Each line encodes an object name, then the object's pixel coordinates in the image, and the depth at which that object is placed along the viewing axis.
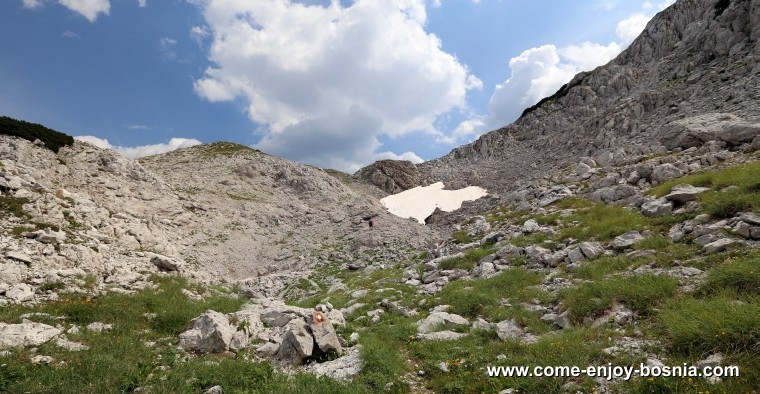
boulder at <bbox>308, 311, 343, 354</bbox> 10.87
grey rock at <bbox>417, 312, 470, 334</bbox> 12.86
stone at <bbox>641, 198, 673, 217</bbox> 17.16
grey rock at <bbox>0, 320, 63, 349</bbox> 9.26
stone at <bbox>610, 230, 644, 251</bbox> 15.48
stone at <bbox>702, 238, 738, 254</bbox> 12.21
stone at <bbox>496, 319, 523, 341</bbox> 11.06
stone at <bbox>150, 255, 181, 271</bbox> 21.00
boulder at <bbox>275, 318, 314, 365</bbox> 10.45
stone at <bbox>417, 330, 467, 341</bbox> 11.78
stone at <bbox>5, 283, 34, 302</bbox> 12.94
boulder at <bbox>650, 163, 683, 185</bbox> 22.07
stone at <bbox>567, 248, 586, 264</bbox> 15.97
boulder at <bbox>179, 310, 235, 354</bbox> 10.80
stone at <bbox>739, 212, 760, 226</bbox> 12.70
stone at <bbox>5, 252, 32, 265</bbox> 14.84
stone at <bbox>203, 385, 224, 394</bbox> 8.22
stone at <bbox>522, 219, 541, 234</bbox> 21.45
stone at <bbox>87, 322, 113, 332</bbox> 11.25
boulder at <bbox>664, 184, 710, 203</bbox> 17.02
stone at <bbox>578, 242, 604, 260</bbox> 15.72
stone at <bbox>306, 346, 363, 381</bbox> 9.44
